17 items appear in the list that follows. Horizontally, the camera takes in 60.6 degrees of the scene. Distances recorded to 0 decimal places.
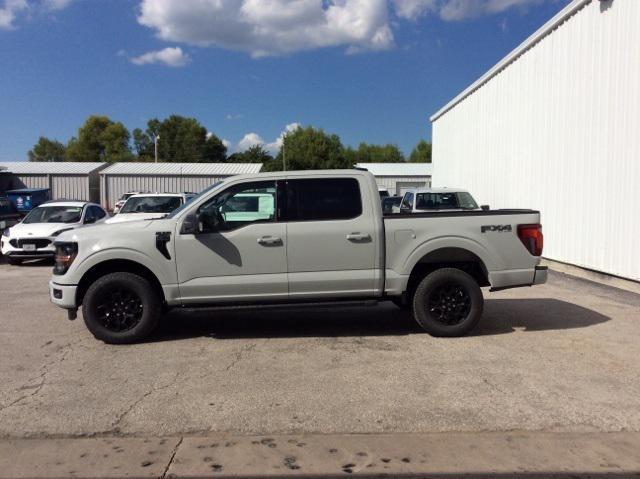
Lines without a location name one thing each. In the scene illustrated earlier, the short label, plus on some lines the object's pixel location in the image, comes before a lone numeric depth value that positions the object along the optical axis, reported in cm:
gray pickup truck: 629
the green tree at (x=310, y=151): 7327
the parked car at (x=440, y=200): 1468
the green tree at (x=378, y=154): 9635
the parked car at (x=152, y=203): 1508
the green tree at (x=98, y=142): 8425
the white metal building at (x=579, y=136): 986
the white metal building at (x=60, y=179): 4100
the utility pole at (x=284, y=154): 6391
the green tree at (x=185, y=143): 8425
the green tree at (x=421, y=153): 8770
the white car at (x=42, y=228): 1349
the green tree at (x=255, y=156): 7981
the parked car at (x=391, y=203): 2073
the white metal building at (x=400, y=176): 4612
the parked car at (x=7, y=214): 1450
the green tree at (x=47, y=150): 9550
